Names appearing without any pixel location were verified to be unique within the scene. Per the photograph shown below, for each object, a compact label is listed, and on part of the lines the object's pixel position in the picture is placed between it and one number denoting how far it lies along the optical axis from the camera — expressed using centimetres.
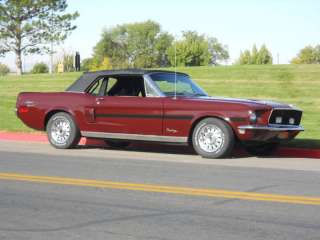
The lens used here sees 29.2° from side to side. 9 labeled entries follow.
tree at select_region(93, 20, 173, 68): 11325
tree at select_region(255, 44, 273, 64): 9824
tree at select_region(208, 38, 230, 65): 12069
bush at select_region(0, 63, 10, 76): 10903
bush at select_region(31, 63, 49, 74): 9535
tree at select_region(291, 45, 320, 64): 10541
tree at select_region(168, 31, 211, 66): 8731
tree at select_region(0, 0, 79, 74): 4888
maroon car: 1093
